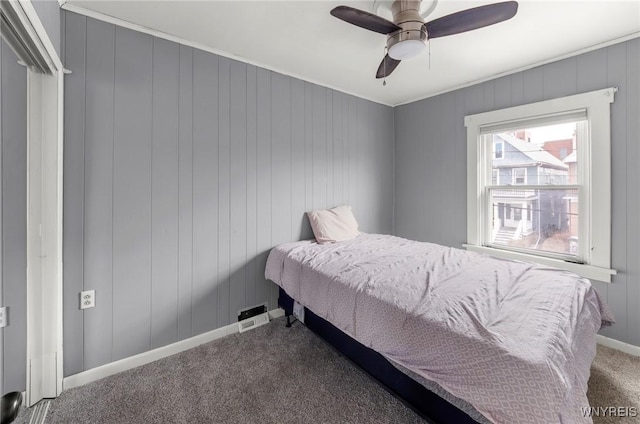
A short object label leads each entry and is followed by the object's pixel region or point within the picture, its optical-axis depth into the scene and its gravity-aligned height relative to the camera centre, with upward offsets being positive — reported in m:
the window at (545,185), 2.19 +0.25
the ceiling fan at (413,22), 1.43 +1.05
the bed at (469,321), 0.96 -0.53
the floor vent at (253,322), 2.36 -1.00
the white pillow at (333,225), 2.70 -0.14
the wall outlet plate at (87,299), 1.73 -0.57
